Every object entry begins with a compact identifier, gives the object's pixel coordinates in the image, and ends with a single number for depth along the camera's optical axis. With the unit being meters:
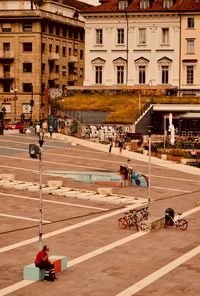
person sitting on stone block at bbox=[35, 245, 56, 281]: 27.30
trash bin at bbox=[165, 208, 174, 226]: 38.44
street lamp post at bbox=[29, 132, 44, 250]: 30.64
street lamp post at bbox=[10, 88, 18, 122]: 112.55
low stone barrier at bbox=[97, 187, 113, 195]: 49.69
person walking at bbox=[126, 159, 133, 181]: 54.56
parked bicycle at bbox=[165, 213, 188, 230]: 38.25
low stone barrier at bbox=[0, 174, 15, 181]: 53.66
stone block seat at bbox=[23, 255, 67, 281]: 27.50
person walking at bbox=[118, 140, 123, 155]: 70.62
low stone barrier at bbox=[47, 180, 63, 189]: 51.41
